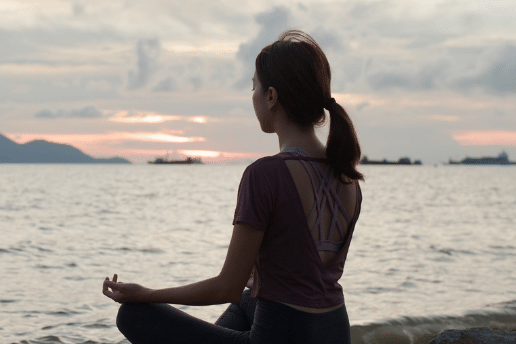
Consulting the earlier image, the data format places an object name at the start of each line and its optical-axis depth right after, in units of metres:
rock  4.32
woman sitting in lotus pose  2.11
